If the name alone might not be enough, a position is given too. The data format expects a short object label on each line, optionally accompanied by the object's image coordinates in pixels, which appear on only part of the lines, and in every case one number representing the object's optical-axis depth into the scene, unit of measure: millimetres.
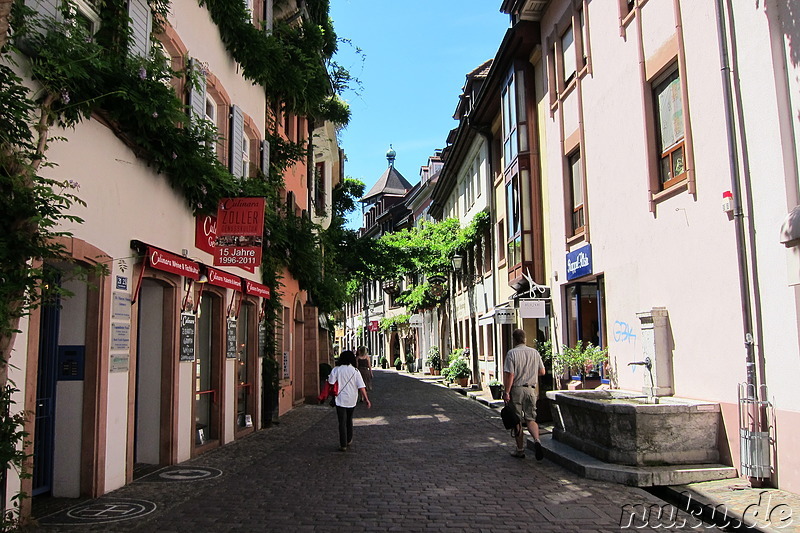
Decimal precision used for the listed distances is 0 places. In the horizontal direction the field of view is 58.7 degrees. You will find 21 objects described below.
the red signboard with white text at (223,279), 11303
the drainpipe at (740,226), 7977
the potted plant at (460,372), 28531
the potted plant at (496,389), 20533
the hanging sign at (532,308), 15859
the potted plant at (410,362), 49219
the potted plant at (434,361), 38844
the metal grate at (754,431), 7562
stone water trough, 8344
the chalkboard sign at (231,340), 12925
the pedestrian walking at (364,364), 23906
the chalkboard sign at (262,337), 15391
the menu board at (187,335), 10555
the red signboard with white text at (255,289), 13702
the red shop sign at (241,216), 10938
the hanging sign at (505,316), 20078
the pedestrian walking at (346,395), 11531
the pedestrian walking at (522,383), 10281
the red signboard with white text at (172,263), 8883
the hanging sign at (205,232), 11125
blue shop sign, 14250
